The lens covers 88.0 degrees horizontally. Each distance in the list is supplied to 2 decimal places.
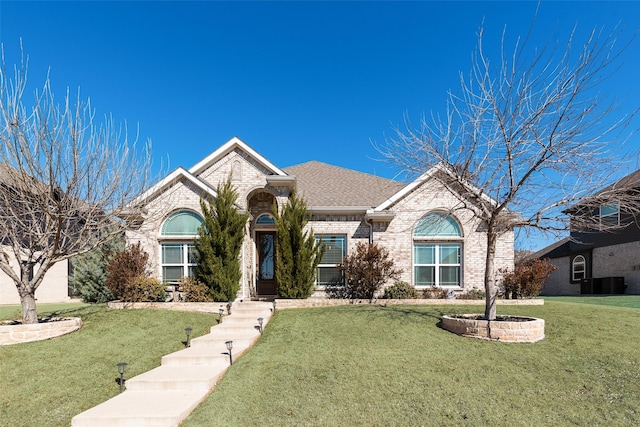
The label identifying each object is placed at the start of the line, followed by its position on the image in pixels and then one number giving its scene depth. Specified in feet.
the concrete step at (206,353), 23.11
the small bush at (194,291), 39.37
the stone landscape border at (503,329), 25.71
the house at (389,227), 45.39
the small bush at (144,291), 38.24
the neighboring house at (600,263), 62.18
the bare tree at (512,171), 25.76
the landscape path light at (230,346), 22.95
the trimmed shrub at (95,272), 42.50
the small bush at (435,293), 43.83
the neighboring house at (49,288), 53.98
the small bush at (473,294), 44.01
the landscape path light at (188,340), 26.99
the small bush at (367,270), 42.06
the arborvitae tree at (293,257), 40.37
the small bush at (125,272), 38.27
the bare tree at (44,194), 25.67
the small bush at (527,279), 40.91
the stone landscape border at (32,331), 25.88
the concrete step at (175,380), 19.56
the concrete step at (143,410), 15.90
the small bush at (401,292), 43.08
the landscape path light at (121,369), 19.40
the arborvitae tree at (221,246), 39.32
